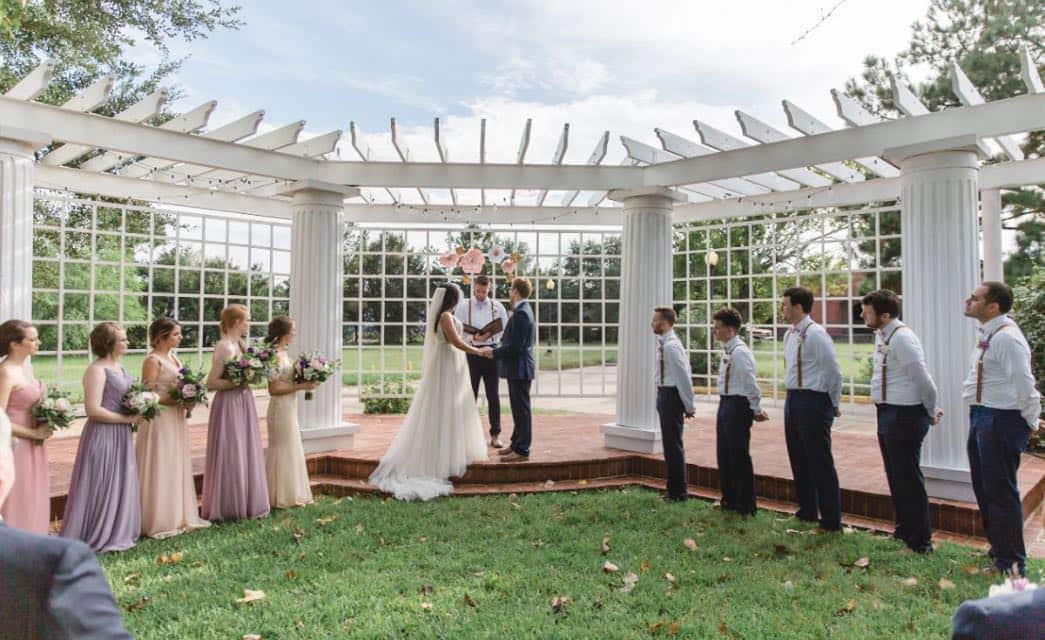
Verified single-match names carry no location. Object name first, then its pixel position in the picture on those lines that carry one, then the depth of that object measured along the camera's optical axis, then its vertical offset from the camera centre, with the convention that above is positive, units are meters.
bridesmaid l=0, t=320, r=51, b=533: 4.06 -0.61
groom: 6.49 -0.31
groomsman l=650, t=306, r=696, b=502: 5.66 -0.56
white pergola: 5.17 +1.57
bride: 6.12 -0.81
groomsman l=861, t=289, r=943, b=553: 4.46 -0.61
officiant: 7.15 -0.01
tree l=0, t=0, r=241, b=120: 12.15 +5.68
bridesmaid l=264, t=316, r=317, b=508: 5.56 -0.83
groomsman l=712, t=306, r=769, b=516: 5.24 -0.65
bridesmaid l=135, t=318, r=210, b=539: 4.84 -0.89
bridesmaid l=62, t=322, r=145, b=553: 4.45 -0.90
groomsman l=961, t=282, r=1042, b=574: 3.97 -0.53
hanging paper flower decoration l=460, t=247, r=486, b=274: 7.61 +0.78
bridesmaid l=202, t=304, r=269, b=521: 5.19 -0.93
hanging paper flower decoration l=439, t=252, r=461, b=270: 7.79 +0.81
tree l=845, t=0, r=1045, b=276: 12.51 +5.43
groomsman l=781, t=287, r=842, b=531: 4.88 -0.50
